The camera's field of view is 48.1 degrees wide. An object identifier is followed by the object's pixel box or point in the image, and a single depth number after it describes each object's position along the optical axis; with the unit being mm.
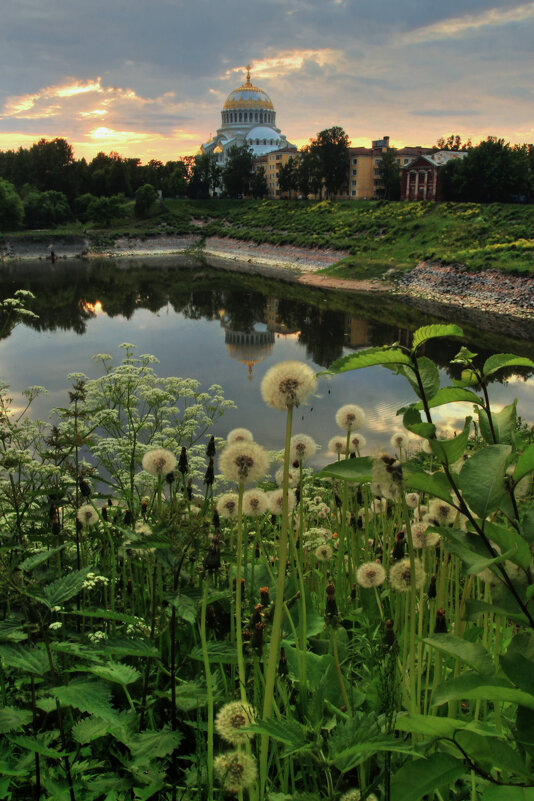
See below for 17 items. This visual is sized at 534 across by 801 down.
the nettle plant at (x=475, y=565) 1272
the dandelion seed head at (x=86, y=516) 4020
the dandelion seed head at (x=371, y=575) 2726
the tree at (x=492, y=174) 61781
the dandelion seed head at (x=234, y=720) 1760
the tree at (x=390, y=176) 76781
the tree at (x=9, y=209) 71000
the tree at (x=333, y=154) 81438
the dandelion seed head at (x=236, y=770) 1678
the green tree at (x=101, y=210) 82062
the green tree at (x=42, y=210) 78938
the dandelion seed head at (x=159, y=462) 3092
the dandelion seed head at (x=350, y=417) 3791
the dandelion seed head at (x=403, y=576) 2201
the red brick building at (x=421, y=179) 68062
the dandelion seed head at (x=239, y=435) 2830
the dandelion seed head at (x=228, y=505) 2809
